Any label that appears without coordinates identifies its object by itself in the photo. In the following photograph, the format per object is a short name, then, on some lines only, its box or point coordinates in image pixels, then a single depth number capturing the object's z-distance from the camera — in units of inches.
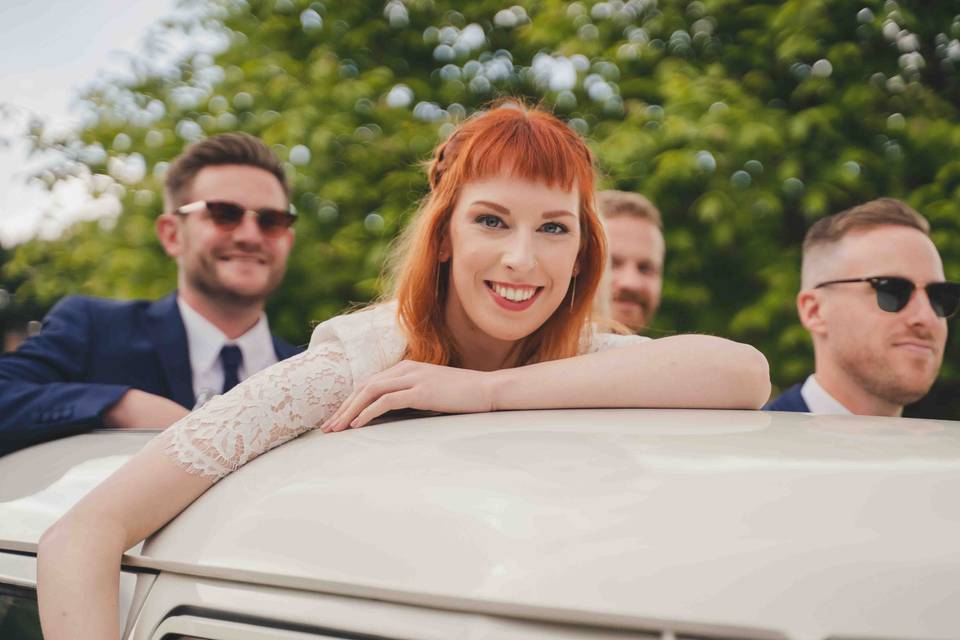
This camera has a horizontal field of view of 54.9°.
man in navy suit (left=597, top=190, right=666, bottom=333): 170.6
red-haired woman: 60.4
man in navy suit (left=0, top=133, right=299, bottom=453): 106.5
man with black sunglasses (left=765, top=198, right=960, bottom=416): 125.0
